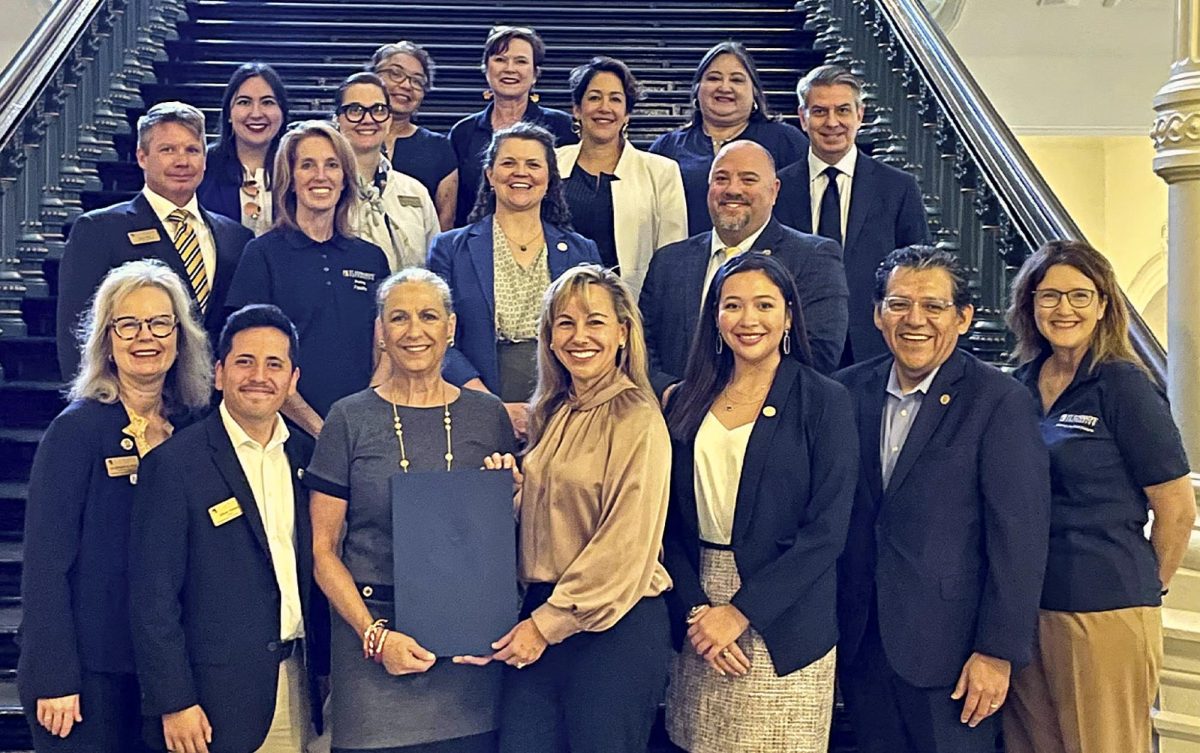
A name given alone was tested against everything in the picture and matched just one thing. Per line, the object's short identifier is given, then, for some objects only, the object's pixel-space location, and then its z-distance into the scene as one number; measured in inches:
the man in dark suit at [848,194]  164.4
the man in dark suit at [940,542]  117.2
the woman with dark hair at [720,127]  175.9
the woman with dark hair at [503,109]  186.4
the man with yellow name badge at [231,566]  112.1
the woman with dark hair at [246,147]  170.1
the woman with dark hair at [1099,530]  120.4
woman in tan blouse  113.4
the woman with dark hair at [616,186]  165.3
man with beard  138.8
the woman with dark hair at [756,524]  115.0
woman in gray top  114.5
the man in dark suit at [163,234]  146.9
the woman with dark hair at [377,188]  163.2
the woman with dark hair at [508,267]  141.3
